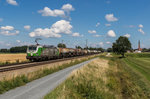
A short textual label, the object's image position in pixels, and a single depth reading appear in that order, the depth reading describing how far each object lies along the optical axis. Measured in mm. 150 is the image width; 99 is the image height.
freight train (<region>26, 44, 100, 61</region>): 29438
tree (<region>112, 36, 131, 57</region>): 75562
